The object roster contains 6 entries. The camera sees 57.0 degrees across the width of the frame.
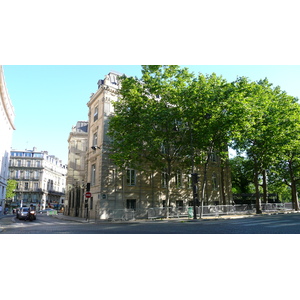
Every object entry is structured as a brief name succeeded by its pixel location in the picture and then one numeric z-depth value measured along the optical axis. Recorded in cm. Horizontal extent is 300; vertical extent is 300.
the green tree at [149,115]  2239
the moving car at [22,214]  2799
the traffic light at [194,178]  2097
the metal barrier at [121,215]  2448
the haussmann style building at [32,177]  7480
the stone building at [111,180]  2636
